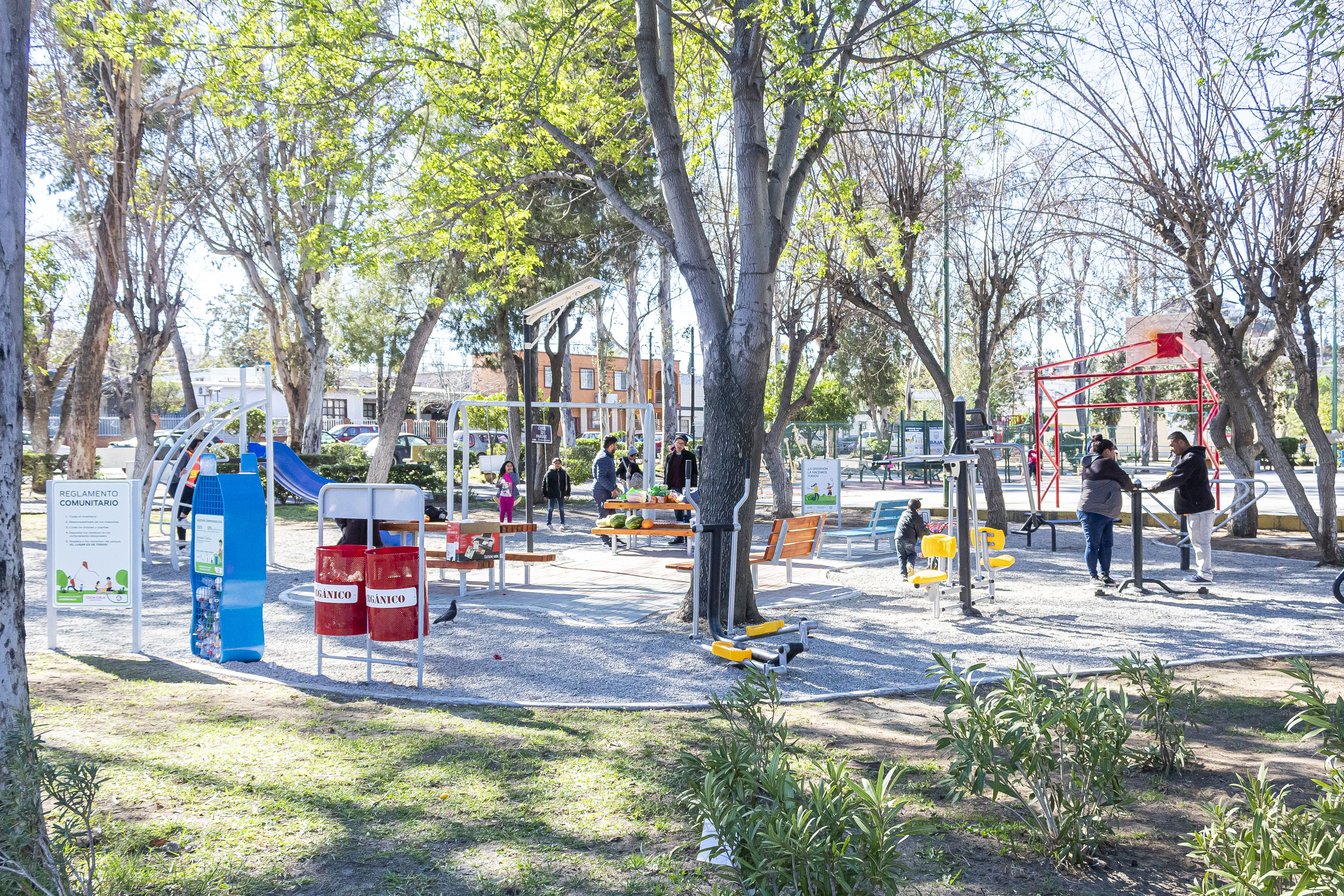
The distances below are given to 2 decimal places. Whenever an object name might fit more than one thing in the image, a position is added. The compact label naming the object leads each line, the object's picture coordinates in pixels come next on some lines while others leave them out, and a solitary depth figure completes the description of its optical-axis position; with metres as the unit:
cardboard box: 10.30
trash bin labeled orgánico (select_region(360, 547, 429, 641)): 6.60
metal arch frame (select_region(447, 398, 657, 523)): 13.20
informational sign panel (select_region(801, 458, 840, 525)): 16.88
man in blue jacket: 17.31
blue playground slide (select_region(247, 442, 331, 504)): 14.64
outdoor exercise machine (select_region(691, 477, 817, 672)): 6.78
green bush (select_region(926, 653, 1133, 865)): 3.68
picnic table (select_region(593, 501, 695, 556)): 12.98
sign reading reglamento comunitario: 7.71
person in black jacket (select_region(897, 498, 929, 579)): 11.71
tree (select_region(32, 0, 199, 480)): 16.14
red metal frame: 15.26
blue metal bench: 14.58
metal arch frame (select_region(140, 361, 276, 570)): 13.00
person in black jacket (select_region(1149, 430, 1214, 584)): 11.04
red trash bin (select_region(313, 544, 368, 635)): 6.73
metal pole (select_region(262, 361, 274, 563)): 12.94
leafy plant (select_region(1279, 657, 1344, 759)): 3.45
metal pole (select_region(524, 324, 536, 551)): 13.86
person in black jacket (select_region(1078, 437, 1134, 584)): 10.83
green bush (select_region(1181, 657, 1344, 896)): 2.69
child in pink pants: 16.97
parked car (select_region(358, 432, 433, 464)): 37.44
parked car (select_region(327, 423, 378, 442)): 45.25
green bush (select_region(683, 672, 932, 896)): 2.97
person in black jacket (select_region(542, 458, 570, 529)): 19.73
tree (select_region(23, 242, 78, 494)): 25.42
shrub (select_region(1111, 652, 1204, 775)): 4.61
